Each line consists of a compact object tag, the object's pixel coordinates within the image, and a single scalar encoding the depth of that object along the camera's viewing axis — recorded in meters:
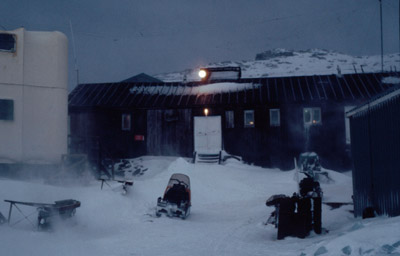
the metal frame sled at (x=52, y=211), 9.10
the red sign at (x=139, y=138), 26.14
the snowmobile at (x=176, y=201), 12.21
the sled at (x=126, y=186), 14.27
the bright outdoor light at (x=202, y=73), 30.56
